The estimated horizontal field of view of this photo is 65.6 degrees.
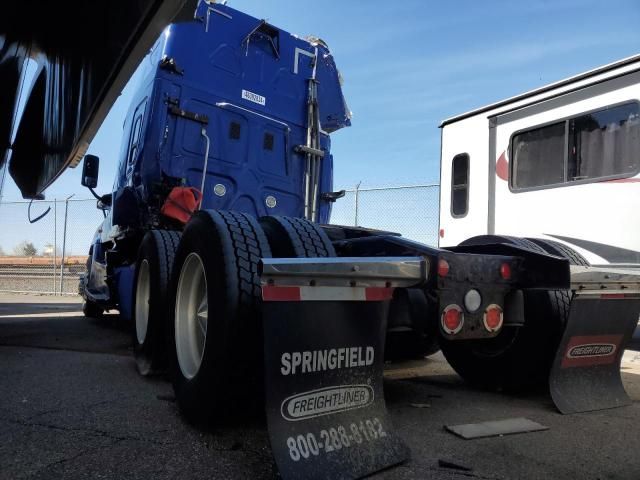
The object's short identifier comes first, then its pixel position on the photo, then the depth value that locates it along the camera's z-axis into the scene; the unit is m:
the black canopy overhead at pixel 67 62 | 2.96
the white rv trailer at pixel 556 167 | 5.18
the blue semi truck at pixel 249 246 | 2.35
